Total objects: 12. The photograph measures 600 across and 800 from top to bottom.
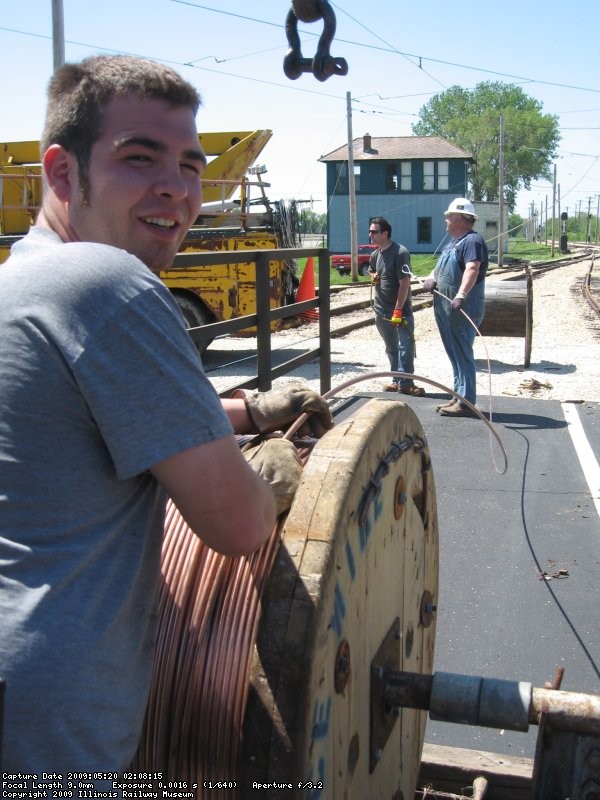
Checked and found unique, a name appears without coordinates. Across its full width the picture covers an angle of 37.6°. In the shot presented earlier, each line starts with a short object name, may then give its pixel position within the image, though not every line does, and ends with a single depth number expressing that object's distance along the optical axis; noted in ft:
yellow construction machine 41.16
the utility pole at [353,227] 118.11
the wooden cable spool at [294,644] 5.11
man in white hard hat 28.60
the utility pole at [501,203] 163.17
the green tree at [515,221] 461.37
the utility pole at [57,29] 52.37
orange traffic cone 42.98
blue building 214.48
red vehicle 136.36
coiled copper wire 5.36
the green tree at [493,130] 337.52
